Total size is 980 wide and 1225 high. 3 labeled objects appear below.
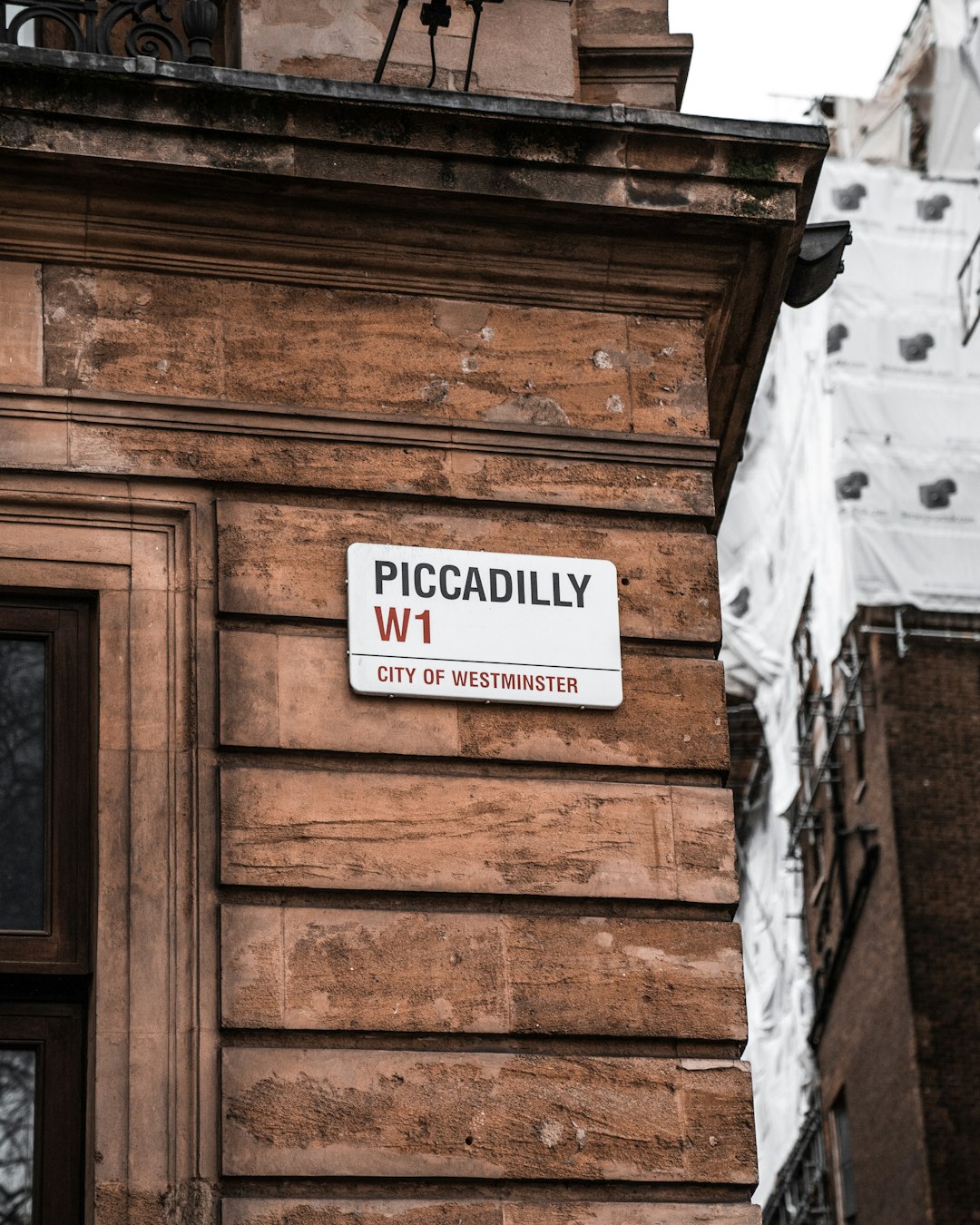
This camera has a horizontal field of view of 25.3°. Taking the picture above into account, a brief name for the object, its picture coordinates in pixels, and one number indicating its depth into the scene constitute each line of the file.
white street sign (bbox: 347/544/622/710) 8.11
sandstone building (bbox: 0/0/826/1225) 7.43
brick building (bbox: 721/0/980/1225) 28.50
